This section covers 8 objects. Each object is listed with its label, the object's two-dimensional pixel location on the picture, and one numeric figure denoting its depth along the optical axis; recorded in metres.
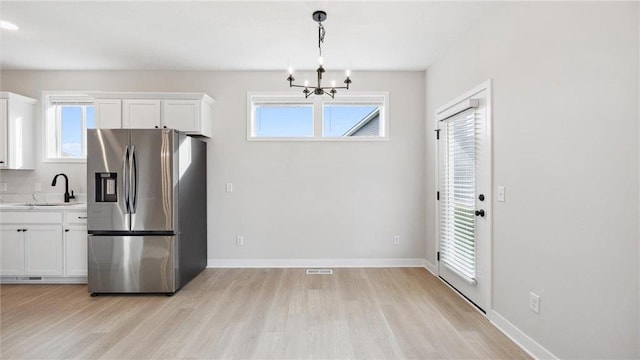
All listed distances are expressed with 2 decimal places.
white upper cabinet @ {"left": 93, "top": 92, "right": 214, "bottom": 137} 3.88
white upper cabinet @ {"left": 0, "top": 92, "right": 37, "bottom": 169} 3.96
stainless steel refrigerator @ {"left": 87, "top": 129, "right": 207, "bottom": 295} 3.31
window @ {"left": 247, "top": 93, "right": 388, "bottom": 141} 4.37
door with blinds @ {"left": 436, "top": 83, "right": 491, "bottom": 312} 2.76
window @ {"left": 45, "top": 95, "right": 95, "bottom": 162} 4.30
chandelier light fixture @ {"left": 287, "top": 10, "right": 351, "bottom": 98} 2.68
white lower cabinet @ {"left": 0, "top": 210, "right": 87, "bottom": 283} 3.62
